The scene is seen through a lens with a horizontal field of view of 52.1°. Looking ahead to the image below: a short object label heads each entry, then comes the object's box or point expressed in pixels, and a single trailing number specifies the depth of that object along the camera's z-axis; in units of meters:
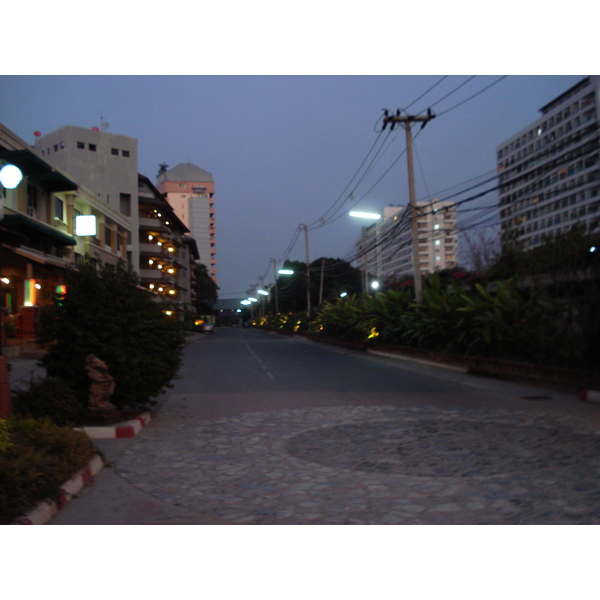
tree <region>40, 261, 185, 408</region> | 9.76
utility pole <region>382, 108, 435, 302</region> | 25.55
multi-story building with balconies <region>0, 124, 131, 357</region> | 24.23
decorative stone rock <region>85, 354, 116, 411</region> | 9.23
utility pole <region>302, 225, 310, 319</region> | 56.16
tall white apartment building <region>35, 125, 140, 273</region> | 56.25
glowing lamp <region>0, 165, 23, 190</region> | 6.96
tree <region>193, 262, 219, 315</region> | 115.63
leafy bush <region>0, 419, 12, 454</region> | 5.13
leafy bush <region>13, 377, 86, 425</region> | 8.34
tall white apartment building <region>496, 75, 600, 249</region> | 96.56
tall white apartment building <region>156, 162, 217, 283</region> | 149.88
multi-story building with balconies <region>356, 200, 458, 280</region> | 166.00
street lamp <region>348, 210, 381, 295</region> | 28.69
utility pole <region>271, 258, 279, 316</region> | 83.93
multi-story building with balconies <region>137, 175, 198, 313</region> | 64.38
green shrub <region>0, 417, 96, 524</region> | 4.87
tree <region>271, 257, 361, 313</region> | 89.44
